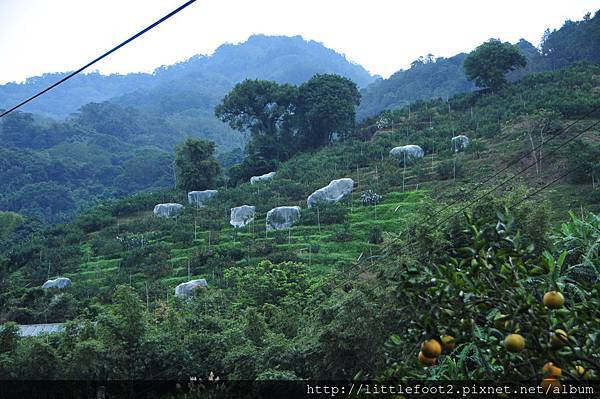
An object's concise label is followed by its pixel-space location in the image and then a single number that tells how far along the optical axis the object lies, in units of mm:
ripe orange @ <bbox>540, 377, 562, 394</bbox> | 1542
